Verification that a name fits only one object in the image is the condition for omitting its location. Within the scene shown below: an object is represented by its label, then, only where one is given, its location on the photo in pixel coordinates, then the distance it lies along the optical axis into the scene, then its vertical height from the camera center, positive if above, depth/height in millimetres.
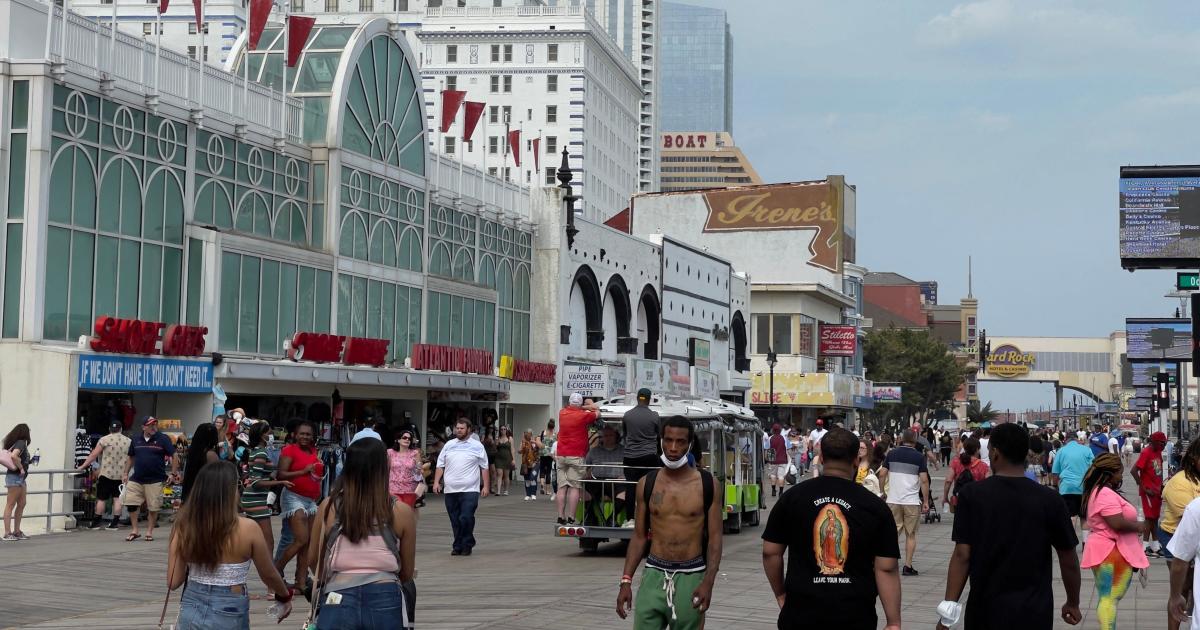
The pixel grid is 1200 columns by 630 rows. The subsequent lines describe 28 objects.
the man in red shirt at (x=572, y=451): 20391 -671
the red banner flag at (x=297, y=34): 33375 +7731
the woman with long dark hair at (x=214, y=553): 7641 -774
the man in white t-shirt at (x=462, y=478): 19797 -998
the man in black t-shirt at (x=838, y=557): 7301 -704
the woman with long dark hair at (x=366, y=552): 7637 -761
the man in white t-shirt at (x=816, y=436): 38438 -792
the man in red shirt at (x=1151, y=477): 18248 -772
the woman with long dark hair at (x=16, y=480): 21344 -1215
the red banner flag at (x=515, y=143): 45312 +7509
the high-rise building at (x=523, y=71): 128625 +27310
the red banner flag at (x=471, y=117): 43000 +7795
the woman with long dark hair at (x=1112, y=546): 11633 -1004
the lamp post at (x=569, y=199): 43269 +5869
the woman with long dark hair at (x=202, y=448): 13547 -471
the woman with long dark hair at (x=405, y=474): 16516 -799
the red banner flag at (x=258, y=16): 33094 +8007
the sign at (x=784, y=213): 77125 +9464
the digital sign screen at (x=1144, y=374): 102356 +2552
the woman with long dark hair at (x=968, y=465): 20375 -770
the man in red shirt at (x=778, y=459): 36938 -1268
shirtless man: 8859 -819
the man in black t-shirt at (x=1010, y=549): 7914 -716
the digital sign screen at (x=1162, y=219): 38375 +4714
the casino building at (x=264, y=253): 24922 +3047
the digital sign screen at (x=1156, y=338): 59875 +2885
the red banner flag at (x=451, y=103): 41406 +7797
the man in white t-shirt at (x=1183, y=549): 8484 -741
